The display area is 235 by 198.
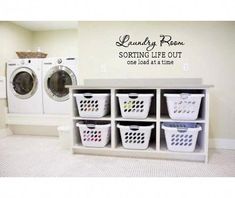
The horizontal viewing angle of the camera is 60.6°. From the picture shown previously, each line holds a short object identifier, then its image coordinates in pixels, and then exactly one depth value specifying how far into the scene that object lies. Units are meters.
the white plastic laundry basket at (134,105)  2.33
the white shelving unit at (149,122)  2.24
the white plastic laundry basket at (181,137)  2.23
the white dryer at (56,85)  3.41
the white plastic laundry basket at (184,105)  2.21
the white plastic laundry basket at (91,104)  2.41
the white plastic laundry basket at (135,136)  2.34
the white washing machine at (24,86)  3.50
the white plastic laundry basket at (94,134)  2.42
